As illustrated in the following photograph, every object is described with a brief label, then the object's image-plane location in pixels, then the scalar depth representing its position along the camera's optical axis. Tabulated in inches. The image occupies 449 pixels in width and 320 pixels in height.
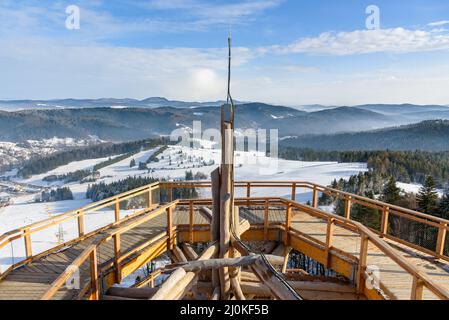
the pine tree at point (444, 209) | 995.0
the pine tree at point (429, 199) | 1017.5
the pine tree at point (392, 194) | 1163.9
